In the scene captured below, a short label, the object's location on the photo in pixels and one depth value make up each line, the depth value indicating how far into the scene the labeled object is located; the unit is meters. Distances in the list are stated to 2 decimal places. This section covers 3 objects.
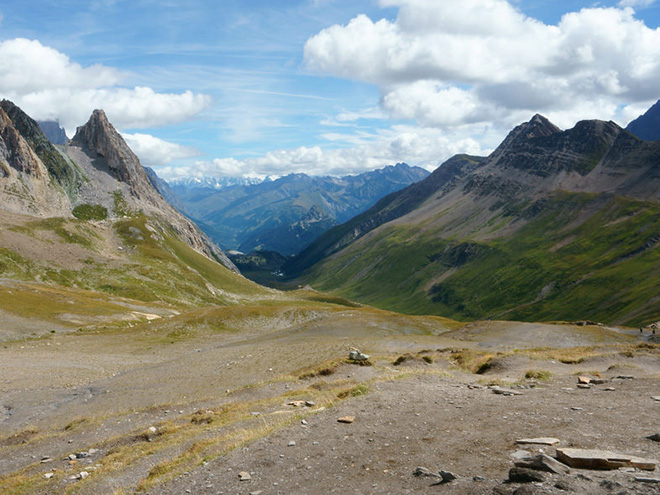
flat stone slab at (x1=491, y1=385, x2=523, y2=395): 26.94
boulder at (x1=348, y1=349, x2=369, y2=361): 40.98
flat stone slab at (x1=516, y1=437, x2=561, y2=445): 16.59
